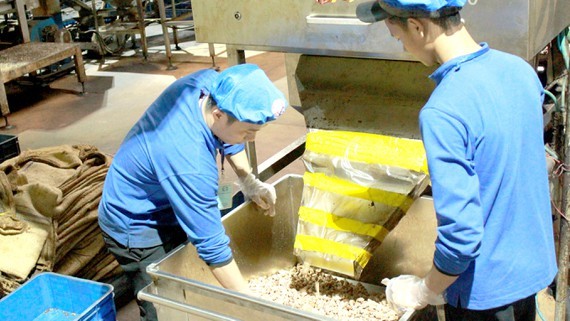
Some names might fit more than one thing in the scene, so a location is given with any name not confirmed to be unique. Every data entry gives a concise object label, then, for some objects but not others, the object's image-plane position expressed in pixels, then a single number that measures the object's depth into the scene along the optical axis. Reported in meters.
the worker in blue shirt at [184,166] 1.82
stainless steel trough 1.74
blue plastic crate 2.54
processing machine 1.75
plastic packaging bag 2.09
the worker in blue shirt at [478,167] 1.40
